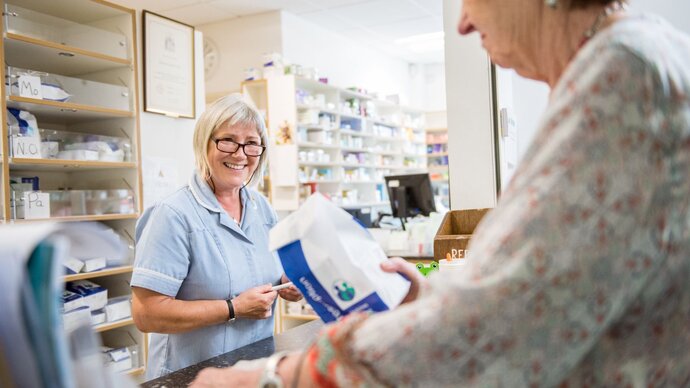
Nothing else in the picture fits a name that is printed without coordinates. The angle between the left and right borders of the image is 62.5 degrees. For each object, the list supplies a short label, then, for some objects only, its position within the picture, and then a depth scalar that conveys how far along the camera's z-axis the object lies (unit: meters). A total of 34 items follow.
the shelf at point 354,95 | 8.17
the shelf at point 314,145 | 7.07
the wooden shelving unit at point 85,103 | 3.49
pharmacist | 1.80
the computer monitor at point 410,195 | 5.40
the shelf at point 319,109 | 7.06
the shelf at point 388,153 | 9.32
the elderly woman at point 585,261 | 0.57
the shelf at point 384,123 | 9.20
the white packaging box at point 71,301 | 3.56
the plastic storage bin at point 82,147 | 3.64
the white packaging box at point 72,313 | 3.19
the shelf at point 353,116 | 8.13
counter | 1.32
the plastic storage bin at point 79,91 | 3.51
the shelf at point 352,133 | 8.23
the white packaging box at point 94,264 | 3.67
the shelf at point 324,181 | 7.08
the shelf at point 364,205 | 7.85
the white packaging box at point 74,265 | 3.60
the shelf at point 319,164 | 7.26
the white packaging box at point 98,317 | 3.74
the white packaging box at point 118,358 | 3.78
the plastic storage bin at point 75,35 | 3.64
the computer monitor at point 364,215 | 6.62
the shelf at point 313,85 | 7.06
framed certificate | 4.22
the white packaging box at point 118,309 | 3.84
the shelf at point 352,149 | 8.26
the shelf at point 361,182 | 8.54
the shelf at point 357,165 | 8.33
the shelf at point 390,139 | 9.31
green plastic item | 1.99
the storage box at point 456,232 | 2.24
